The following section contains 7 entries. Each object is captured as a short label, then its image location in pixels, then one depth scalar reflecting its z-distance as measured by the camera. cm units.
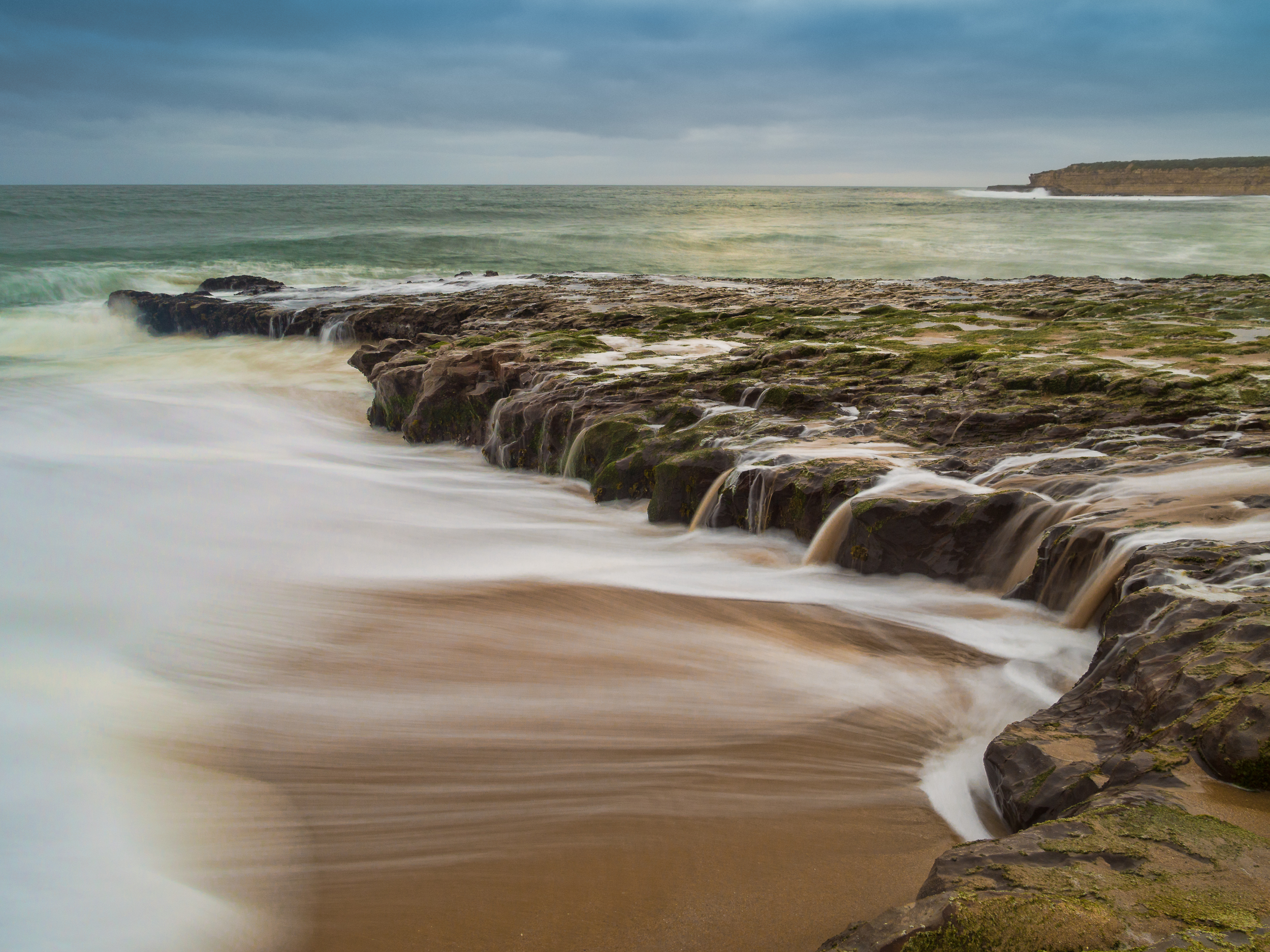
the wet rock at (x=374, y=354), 1066
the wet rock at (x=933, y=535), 409
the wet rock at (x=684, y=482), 545
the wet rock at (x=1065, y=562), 351
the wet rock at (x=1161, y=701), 210
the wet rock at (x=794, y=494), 466
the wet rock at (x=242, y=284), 1897
